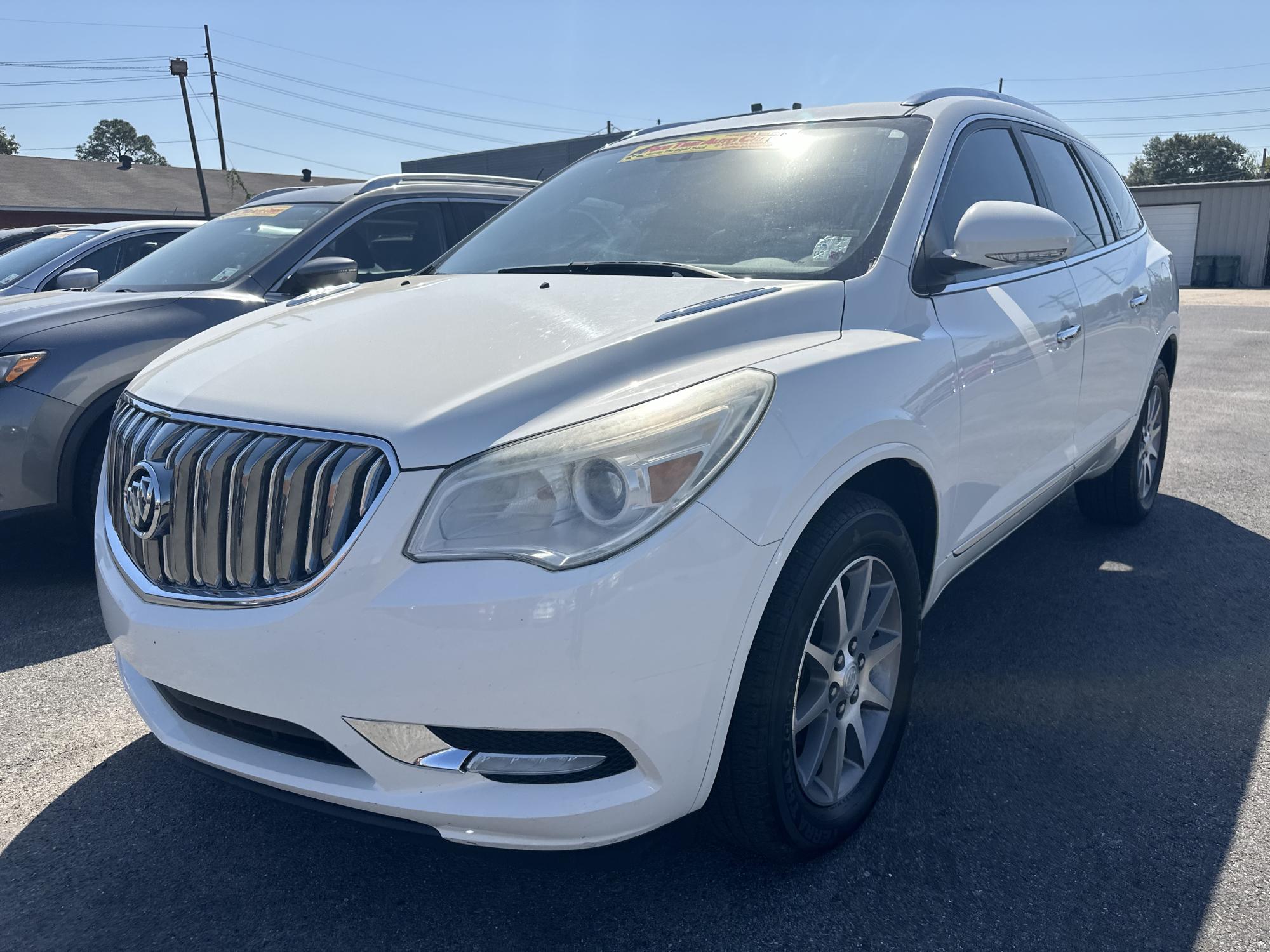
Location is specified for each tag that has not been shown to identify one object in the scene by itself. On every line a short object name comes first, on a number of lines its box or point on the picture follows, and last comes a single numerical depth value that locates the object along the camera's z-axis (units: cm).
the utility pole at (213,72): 4472
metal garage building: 3256
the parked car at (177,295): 392
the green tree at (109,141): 9206
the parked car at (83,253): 724
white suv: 175
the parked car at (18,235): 1069
